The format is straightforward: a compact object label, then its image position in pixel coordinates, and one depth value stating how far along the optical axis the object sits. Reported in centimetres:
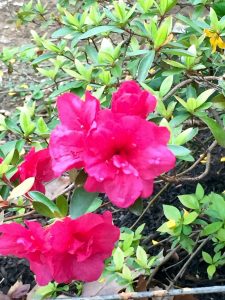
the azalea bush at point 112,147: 93
